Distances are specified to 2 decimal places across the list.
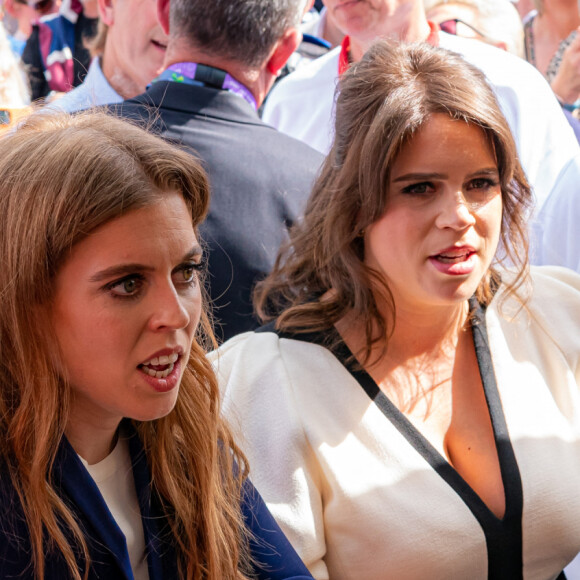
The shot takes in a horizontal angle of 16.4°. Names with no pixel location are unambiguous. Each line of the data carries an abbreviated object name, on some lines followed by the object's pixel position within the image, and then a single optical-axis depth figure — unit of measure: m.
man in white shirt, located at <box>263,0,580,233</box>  2.35
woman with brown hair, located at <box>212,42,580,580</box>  1.97
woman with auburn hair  1.70
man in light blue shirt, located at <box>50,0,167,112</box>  2.57
